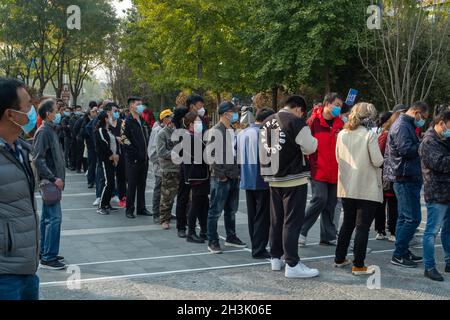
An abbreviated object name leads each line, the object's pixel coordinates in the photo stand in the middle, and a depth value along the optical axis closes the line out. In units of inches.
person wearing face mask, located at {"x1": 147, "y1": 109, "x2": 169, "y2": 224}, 369.4
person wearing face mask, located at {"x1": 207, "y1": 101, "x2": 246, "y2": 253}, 283.6
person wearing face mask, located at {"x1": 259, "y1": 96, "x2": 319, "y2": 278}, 235.5
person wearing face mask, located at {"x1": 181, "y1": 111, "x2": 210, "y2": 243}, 302.5
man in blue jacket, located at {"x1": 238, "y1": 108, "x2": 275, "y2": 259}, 273.9
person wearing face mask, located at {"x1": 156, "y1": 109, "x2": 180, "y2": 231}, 349.1
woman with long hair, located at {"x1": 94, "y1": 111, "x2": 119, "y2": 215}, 402.3
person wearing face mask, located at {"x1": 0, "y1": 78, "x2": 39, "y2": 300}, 128.4
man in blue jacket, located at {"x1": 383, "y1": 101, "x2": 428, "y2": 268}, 254.8
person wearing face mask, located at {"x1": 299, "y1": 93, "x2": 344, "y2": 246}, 284.8
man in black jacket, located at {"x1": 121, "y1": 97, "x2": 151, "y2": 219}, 379.2
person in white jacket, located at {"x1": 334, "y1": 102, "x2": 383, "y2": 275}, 240.4
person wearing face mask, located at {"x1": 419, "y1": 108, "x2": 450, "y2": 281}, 234.8
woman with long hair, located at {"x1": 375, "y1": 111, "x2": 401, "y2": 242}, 305.1
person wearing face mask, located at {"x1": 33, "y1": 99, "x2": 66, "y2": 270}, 248.8
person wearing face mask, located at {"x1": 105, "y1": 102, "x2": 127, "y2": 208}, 417.4
